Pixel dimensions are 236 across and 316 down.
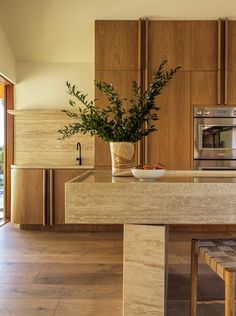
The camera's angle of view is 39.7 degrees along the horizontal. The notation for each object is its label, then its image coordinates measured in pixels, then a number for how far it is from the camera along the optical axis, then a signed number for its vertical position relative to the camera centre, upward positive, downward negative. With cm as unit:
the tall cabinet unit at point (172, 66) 384 +101
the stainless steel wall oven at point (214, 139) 387 +15
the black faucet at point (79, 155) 456 -7
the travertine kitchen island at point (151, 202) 131 -21
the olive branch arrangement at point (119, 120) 164 +16
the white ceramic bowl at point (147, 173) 145 -10
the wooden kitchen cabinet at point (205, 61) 385 +107
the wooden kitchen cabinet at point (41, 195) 394 -54
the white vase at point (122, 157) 173 -3
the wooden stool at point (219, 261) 132 -51
